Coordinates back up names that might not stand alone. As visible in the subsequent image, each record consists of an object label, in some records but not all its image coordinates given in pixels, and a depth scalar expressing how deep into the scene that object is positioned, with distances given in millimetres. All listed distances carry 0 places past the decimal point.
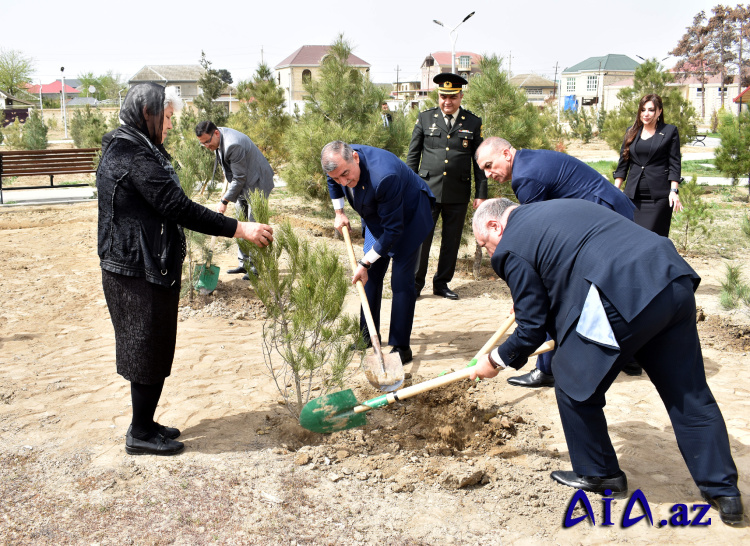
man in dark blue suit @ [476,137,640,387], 3760
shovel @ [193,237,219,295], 5957
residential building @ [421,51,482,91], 65250
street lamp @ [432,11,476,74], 17888
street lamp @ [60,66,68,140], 34053
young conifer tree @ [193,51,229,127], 15641
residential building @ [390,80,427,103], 72056
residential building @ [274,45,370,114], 54969
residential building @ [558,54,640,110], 63053
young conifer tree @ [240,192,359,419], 3443
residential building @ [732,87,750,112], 31628
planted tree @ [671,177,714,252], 8398
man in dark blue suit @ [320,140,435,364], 4145
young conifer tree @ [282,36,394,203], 9227
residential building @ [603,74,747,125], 51219
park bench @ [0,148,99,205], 12289
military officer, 5996
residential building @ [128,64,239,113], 73438
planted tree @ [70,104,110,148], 17280
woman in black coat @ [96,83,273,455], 2943
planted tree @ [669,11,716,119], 48188
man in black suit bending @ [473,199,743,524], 2604
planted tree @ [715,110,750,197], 12977
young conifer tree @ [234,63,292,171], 13148
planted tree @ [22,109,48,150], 19391
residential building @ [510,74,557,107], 74312
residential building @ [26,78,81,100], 70662
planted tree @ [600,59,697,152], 12945
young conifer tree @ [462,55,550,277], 7047
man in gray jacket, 6297
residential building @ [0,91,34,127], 40822
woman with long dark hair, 5543
